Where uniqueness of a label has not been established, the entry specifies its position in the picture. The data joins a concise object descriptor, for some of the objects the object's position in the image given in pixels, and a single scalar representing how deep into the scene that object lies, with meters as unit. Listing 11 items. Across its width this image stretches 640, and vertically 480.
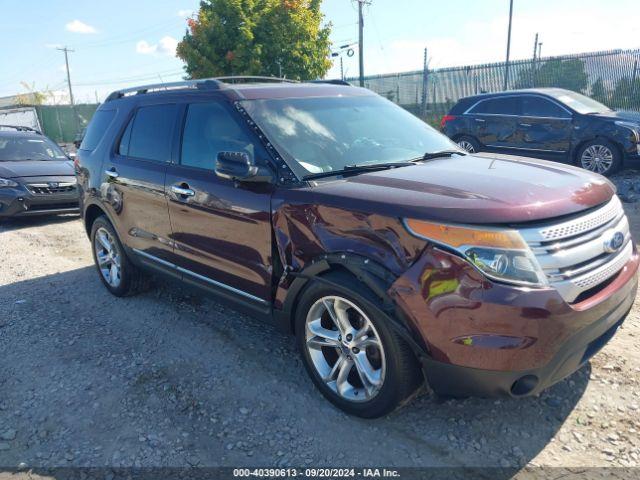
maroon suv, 2.30
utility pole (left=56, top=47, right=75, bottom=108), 56.05
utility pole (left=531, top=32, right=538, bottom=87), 15.70
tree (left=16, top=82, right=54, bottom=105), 56.22
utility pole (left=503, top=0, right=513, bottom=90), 25.46
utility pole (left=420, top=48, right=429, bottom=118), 17.77
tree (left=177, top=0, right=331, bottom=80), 19.47
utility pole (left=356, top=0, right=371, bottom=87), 24.85
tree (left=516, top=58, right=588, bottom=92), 15.12
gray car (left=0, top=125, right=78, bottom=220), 8.34
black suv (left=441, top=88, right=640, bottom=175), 8.98
